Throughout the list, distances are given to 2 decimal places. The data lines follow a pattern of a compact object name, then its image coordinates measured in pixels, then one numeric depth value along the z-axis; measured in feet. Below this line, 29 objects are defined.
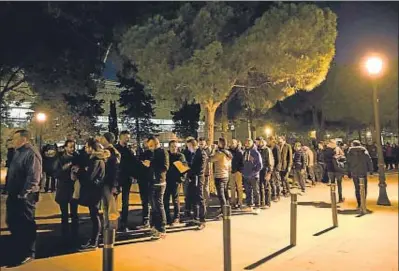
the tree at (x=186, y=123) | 101.39
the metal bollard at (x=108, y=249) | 12.79
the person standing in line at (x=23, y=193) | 19.85
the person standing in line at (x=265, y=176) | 36.40
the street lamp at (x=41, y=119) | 59.93
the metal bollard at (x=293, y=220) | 23.57
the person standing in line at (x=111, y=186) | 22.59
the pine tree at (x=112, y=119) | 81.86
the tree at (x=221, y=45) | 40.29
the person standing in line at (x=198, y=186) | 27.71
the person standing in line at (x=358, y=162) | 33.88
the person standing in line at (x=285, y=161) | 40.68
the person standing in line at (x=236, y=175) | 35.65
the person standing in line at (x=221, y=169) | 29.89
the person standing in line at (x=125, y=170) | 26.63
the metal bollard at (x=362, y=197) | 32.71
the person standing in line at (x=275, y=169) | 39.42
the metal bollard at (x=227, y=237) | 16.88
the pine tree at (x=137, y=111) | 97.42
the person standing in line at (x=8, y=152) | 32.21
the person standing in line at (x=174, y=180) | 28.50
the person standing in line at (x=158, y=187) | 25.09
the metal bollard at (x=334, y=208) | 28.27
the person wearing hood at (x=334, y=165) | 40.27
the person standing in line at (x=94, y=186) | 22.38
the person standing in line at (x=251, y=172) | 34.37
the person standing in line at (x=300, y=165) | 50.08
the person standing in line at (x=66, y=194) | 24.40
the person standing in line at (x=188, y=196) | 30.58
